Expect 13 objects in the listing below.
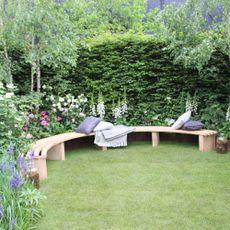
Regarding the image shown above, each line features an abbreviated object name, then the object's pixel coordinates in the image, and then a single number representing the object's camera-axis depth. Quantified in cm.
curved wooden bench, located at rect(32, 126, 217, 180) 444
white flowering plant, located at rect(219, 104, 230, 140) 511
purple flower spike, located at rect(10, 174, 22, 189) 273
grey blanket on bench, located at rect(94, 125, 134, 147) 537
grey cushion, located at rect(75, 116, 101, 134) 529
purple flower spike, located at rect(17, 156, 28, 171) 310
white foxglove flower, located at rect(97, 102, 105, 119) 613
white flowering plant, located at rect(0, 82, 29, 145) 386
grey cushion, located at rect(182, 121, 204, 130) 526
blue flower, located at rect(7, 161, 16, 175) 292
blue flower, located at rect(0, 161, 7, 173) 293
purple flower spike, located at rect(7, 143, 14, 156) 312
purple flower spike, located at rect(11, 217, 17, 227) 236
